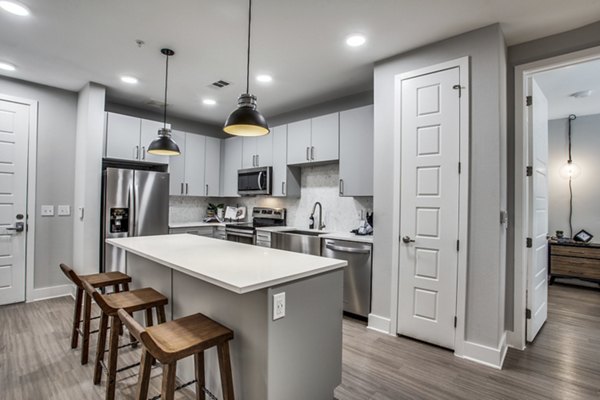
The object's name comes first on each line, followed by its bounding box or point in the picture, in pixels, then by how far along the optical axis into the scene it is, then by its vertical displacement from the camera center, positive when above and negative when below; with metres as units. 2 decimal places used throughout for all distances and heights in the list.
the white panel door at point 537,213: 2.84 -0.05
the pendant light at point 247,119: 1.99 +0.56
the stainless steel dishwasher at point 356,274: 3.19 -0.74
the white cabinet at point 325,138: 3.91 +0.89
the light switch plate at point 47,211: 3.90 -0.13
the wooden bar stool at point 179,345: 1.36 -0.68
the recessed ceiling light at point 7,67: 3.28 +1.47
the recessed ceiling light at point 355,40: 2.62 +1.46
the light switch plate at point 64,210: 4.02 -0.12
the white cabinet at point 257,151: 4.78 +0.86
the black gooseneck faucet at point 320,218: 4.44 -0.20
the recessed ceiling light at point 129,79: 3.56 +1.47
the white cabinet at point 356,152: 3.56 +0.65
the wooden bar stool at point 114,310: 1.84 -0.71
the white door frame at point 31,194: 3.78 +0.08
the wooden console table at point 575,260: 4.65 -0.82
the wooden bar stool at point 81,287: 2.32 -0.74
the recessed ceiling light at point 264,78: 3.51 +1.48
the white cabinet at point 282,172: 4.54 +0.50
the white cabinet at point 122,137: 4.02 +0.89
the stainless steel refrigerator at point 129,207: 3.81 -0.07
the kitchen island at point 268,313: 1.55 -0.64
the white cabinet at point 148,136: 4.34 +0.97
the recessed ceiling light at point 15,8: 2.23 +1.45
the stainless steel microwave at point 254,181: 4.72 +0.37
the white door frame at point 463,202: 2.51 +0.04
